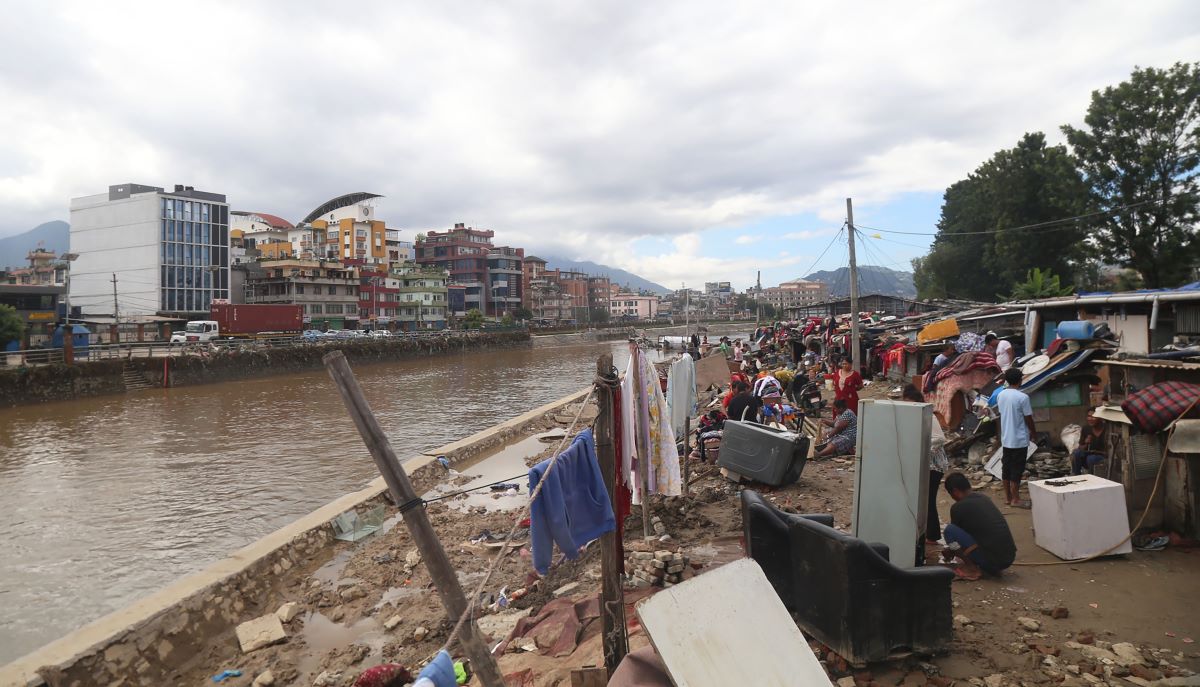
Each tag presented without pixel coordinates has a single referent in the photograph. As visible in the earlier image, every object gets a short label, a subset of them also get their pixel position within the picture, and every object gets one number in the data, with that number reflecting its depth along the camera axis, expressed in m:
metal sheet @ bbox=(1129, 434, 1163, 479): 5.55
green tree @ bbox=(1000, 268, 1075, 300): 22.58
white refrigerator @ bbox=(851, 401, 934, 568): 4.51
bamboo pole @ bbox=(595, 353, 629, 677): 3.79
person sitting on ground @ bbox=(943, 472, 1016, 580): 4.86
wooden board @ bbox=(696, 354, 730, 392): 13.88
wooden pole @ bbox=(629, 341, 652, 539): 5.38
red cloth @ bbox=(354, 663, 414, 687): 4.19
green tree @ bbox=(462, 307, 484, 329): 72.04
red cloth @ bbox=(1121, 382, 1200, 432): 5.44
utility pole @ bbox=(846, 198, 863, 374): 15.47
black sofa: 3.54
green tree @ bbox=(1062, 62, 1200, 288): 24.22
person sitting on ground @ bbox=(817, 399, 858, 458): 9.54
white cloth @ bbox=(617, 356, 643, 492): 5.03
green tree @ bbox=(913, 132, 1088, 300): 28.55
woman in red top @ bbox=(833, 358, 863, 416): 9.85
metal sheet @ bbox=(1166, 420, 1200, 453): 5.12
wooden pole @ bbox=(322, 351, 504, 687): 2.69
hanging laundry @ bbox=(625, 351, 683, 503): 5.46
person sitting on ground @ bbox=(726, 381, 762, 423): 9.63
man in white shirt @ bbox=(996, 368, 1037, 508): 6.55
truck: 44.91
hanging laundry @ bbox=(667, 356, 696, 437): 8.83
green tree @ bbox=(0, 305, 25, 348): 29.53
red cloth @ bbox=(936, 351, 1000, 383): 10.18
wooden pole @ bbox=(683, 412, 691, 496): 7.82
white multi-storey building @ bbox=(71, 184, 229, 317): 58.38
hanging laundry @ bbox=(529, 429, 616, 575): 3.73
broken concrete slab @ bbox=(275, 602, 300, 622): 6.47
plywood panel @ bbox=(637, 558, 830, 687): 2.58
